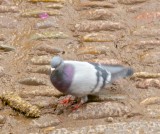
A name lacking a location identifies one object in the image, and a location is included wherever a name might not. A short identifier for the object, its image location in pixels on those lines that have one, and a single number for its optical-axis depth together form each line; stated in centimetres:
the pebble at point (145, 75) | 912
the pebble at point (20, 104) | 796
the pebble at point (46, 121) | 773
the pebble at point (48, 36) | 1072
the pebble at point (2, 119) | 780
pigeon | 784
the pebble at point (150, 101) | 834
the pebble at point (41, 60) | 969
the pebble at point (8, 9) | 1190
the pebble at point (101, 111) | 800
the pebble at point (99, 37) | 1057
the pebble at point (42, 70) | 936
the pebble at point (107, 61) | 962
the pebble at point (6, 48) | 1028
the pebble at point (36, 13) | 1175
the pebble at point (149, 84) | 886
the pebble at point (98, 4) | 1216
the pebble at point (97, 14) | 1152
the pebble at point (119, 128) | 748
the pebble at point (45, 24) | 1124
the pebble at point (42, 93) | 863
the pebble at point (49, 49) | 1020
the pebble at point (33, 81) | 902
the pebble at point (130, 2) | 1238
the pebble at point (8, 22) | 1123
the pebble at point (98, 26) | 1105
